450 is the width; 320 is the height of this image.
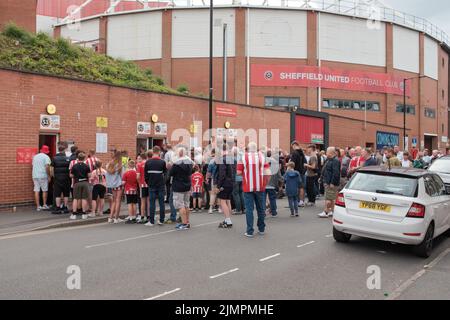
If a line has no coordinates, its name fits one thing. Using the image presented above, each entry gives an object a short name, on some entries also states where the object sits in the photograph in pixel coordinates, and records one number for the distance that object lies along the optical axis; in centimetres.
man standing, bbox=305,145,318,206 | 1373
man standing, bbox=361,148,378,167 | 1278
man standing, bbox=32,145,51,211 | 1218
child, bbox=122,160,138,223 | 1079
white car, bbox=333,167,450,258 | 723
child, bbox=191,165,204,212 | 1263
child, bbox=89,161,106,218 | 1137
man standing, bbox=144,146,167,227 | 1028
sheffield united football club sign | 3922
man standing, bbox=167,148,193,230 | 984
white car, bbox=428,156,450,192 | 1219
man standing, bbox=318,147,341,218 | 1116
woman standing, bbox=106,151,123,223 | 1100
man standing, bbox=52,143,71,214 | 1178
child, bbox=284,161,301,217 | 1187
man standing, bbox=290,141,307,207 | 1355
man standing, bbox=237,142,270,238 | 901
